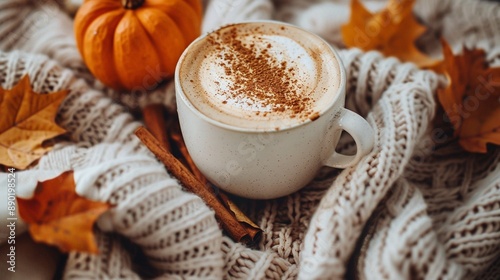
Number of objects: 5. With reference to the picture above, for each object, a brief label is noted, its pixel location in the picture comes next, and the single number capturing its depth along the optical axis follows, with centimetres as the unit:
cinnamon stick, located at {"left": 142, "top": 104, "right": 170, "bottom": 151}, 77
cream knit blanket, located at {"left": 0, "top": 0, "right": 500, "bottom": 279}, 58
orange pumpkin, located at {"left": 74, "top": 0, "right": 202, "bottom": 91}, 76
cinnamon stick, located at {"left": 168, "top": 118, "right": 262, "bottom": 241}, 68
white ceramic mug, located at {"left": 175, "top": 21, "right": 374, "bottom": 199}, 59
